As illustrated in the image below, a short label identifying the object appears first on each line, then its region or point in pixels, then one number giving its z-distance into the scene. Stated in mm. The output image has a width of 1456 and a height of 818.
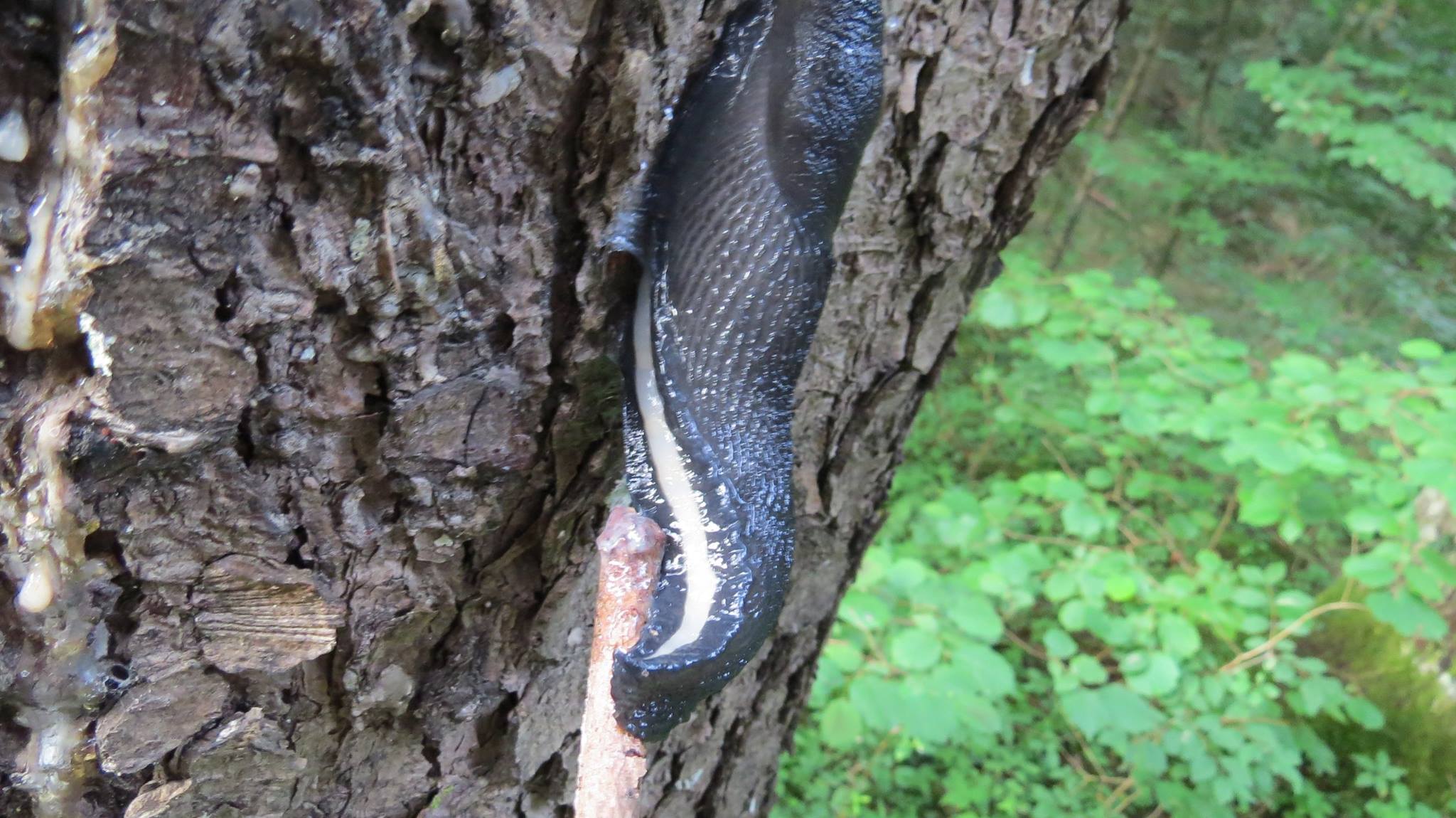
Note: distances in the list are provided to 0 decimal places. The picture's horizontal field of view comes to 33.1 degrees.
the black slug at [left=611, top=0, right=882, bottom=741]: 303
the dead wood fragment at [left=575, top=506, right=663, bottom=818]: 294
